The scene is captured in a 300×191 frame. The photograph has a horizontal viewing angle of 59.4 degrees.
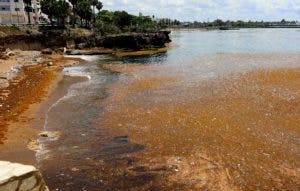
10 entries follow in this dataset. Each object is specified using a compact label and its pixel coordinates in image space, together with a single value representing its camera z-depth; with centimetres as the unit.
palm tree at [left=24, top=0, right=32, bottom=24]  6831
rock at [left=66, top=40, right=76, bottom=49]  5904
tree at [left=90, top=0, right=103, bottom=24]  8061
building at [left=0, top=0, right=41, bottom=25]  7710
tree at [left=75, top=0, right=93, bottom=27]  7309
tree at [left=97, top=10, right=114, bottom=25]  8991
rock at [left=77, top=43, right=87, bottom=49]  5921
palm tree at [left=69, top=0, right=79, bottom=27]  7232
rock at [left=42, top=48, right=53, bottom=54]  5385
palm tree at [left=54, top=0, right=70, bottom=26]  6547
